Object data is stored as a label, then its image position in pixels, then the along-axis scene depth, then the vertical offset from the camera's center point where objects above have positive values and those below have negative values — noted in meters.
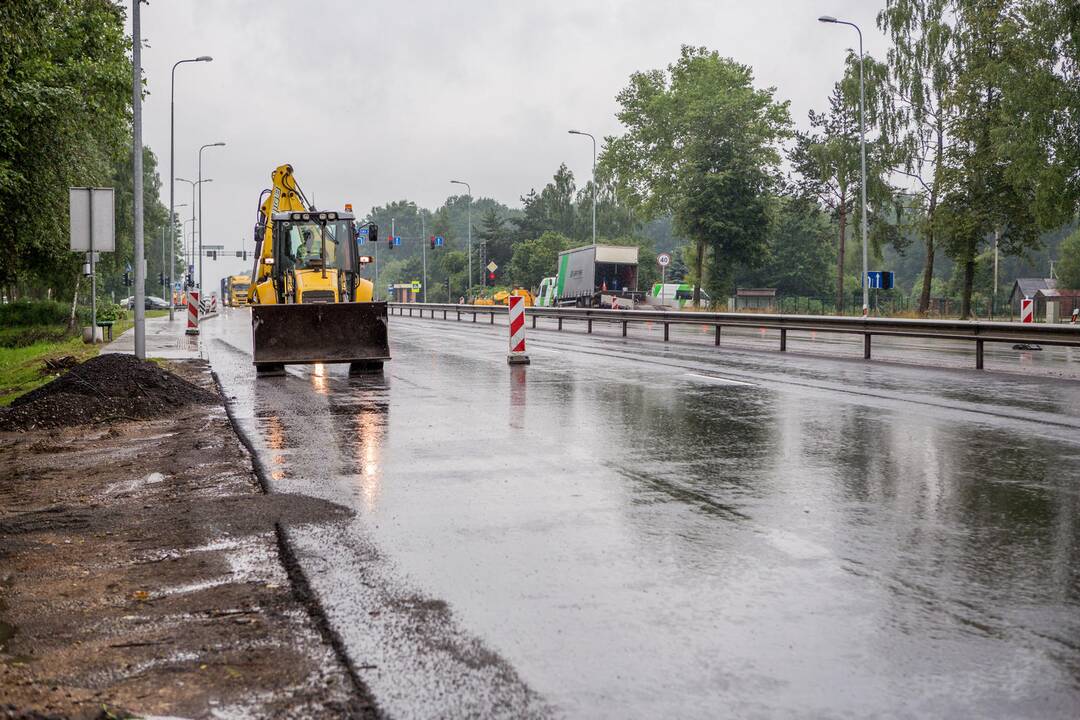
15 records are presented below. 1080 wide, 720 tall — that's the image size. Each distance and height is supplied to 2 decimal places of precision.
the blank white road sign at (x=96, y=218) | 17.78 +1.37
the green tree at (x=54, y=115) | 20.20 +3.83
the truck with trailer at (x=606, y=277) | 59.91 +1.59
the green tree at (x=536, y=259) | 106.56 +4.63
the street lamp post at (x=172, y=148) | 49.91 +7.52
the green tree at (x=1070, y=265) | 98.94 +4.28
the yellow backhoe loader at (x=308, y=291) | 17.38 +0.18
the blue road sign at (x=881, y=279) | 40.50 +1.12
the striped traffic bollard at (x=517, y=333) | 19.53 -0.54
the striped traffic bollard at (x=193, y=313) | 35.56 -0.45
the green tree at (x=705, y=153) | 61.41 +10.75
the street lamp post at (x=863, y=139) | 43.56 +7.08
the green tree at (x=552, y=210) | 127.38 +11.54
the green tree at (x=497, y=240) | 129.75 +7.87
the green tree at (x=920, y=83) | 55.03 +12.04
